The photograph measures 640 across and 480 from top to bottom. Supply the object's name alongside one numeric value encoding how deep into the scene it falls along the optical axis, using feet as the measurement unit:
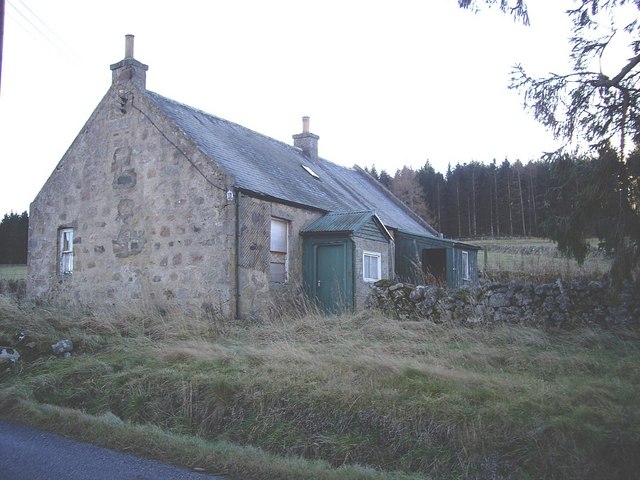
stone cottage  47.80
